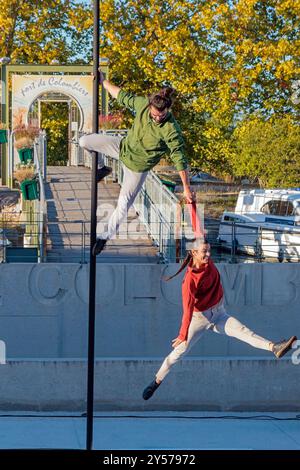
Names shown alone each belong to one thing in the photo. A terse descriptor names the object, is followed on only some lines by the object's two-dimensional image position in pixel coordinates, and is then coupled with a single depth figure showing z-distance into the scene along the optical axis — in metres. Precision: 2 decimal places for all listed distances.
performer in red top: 9.88
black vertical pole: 9.41
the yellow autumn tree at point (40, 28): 25.44
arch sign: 24.08
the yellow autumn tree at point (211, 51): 24.61
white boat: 18.65
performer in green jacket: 8.47
